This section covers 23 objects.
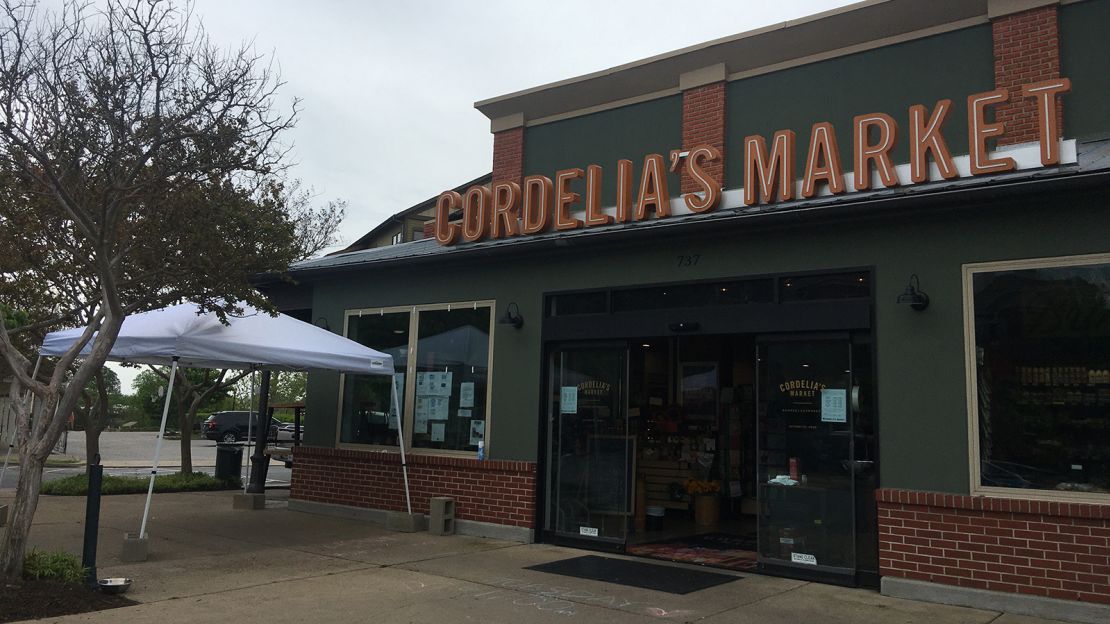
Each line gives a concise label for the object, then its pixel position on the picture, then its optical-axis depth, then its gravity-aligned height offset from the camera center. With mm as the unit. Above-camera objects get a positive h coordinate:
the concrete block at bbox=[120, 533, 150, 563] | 8555 -1425
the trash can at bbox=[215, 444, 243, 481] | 17297 -1067
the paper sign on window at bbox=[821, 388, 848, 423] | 8117 +227
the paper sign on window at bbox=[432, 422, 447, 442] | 11391 -163
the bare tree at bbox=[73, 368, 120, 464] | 15445 -166
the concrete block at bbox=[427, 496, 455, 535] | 10695 -1248
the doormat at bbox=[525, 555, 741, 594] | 7906 -1499
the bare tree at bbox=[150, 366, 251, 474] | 17203 +309
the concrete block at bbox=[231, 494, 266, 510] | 13156 -1400
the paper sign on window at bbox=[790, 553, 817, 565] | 8144 -1264
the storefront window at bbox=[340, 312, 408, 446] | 12070 +382
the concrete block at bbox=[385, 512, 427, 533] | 10938 -1365
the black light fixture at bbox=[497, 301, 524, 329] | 10625 +1298
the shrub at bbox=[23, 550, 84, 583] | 7086 -1367
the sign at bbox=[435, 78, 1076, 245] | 7876 +2760
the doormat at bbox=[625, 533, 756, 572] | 9086 -1445
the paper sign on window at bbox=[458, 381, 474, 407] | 11125 +330
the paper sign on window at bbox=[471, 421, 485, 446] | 10914 -164
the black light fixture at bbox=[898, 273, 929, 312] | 7613 +1206
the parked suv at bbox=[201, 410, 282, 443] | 36906 -621
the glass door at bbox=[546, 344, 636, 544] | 9875 -285
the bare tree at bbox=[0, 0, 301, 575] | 7395 +2242
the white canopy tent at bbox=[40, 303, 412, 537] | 9602 +803
